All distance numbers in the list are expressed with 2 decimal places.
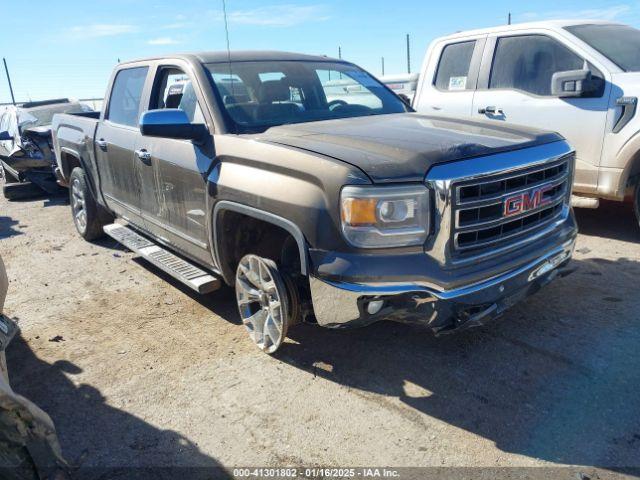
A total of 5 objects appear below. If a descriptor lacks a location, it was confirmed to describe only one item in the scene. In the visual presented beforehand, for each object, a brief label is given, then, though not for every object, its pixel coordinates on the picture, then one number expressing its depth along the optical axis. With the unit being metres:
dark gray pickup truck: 2.62
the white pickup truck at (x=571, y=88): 5.04
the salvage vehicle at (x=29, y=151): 9.15
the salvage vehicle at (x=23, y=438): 1.88
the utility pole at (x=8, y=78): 21.53
